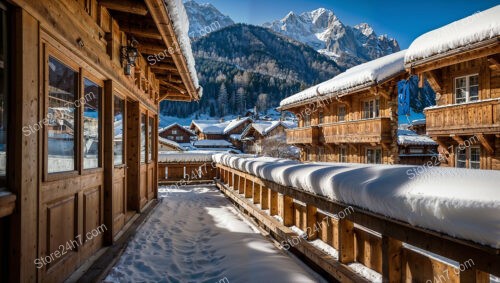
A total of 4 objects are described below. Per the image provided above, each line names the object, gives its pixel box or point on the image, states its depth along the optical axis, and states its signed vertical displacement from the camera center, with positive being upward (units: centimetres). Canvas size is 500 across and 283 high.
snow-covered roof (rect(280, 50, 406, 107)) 1569 +356
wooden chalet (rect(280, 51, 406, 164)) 1622 +175
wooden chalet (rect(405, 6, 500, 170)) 1109 +248
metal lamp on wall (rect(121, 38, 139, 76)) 552 +158
